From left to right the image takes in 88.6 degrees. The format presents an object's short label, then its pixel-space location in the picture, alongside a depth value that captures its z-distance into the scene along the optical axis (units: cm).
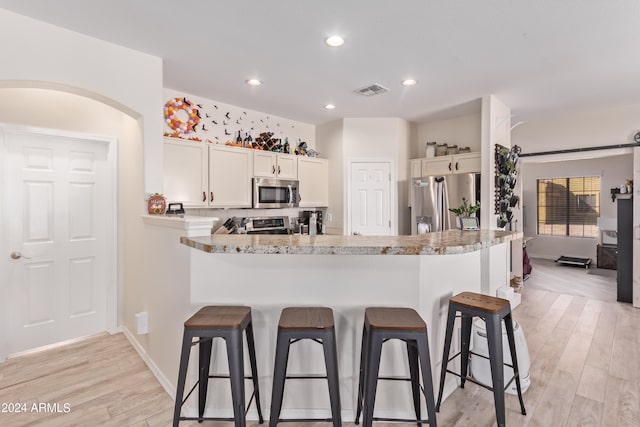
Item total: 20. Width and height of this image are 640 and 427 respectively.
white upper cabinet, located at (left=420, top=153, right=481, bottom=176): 420
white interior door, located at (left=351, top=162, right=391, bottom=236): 482
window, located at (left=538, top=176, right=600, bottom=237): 695
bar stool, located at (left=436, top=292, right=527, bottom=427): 186
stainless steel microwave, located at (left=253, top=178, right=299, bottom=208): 412
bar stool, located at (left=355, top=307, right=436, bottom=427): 165
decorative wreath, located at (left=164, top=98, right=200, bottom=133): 358
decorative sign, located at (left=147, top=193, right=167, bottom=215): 266
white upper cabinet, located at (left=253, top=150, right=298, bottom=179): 415
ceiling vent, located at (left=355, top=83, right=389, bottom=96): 349
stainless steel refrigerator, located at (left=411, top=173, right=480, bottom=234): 412
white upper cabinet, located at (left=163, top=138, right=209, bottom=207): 335
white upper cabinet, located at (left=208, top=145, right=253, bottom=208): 372
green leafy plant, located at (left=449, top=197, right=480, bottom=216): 325
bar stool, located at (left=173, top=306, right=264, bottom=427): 169
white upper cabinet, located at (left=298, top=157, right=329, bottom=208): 470
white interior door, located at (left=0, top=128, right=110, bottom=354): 290
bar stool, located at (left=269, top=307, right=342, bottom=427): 168
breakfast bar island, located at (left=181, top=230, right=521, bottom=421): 201
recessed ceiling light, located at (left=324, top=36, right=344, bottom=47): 250
